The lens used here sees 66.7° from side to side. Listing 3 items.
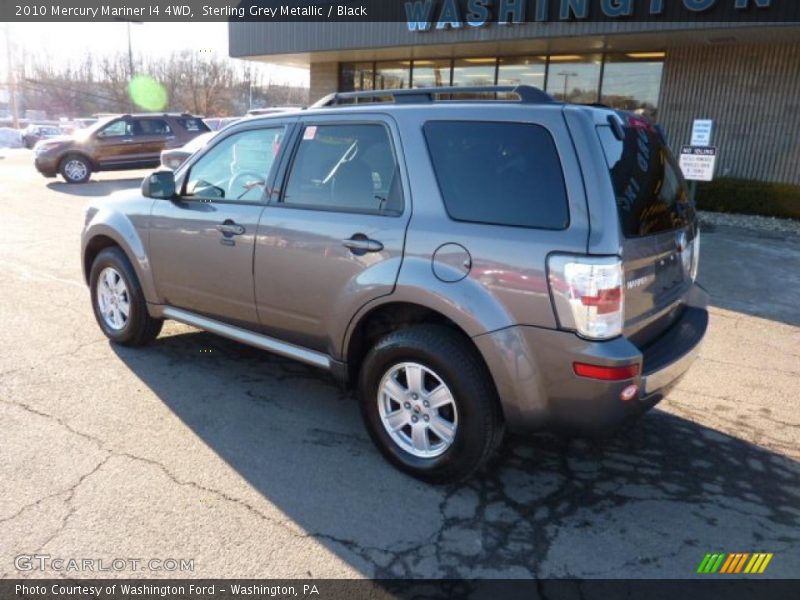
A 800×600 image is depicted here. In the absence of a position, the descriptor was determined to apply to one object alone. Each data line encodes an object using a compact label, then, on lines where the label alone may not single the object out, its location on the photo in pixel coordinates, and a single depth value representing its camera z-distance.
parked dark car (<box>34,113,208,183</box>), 16.30
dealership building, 12.25
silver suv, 2.65
